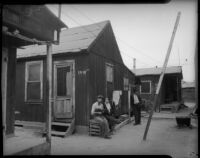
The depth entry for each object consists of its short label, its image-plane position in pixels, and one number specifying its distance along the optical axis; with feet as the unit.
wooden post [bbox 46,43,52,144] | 22.49
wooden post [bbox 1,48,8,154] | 22.30
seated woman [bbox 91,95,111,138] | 30.96
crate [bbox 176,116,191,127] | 36.65
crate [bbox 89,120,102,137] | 31.01
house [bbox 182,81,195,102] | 146.92
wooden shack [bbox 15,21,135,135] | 33.40
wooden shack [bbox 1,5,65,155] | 17.60
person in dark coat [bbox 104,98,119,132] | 32.37
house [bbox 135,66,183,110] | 76.00
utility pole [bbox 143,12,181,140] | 28.82
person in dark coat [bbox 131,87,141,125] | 40.44
